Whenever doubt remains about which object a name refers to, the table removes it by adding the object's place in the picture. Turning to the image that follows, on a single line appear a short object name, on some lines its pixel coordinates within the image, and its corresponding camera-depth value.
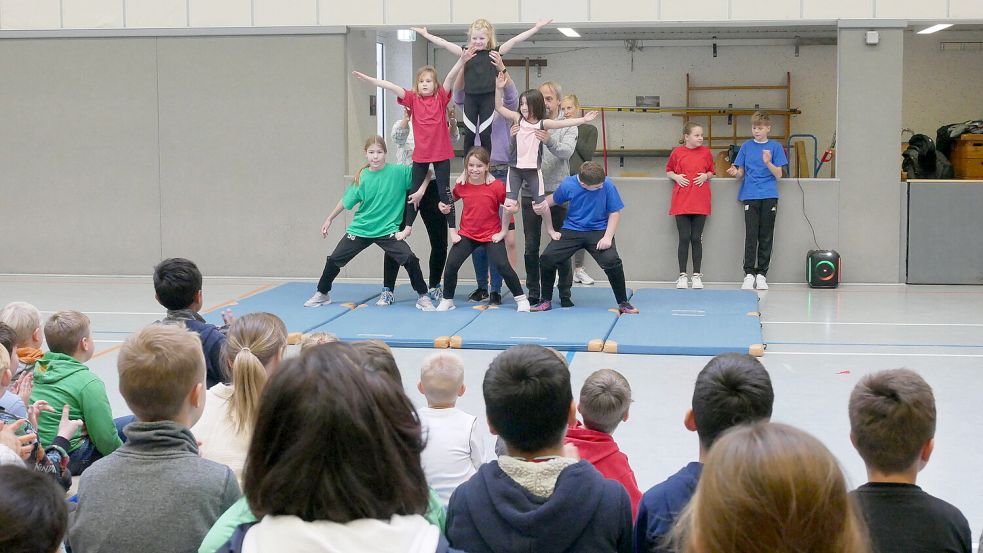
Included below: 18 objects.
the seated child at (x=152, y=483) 2.67
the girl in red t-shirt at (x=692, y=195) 11.33
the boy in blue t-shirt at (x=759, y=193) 11.27
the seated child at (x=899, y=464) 2.65
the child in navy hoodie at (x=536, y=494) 2.66
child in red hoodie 3.63
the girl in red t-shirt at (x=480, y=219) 9.55
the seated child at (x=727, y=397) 3.09
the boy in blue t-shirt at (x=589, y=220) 9.45
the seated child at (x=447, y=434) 3.74
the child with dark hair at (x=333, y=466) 1.87
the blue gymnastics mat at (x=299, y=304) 9.20
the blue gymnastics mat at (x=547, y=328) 8.16
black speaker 11.24
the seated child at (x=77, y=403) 4.24
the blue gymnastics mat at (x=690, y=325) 7.97
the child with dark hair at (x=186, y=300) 5.17
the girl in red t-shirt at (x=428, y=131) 9.95
